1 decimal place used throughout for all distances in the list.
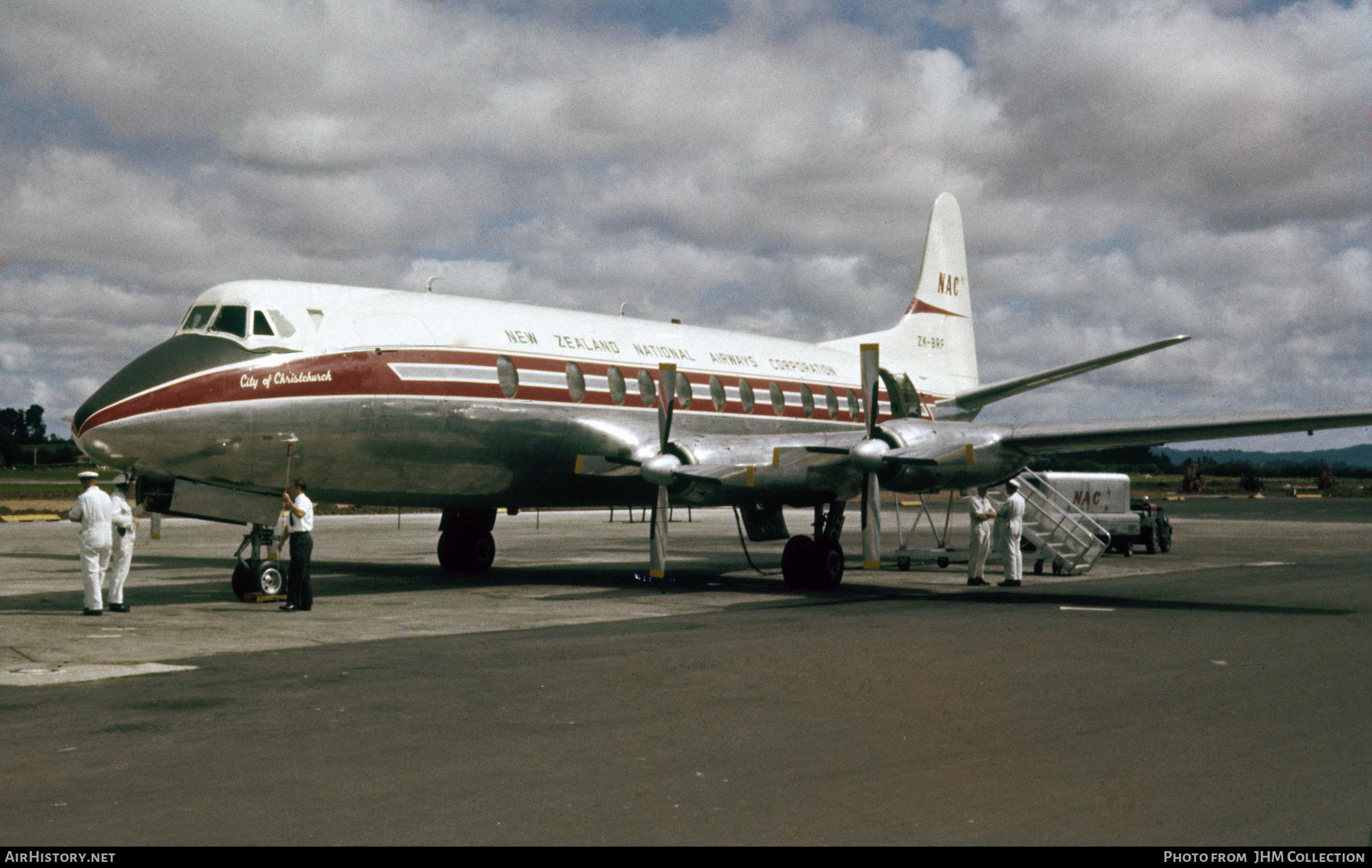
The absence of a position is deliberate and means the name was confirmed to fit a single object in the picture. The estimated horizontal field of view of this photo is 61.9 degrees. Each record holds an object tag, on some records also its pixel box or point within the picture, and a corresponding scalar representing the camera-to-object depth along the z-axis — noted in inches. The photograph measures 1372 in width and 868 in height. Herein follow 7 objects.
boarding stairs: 868.7
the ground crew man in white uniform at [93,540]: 551.2
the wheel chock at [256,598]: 613.6
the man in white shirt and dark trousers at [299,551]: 578.9
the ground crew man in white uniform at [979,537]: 773.3
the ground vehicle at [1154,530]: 1164.5
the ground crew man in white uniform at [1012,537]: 768.9
